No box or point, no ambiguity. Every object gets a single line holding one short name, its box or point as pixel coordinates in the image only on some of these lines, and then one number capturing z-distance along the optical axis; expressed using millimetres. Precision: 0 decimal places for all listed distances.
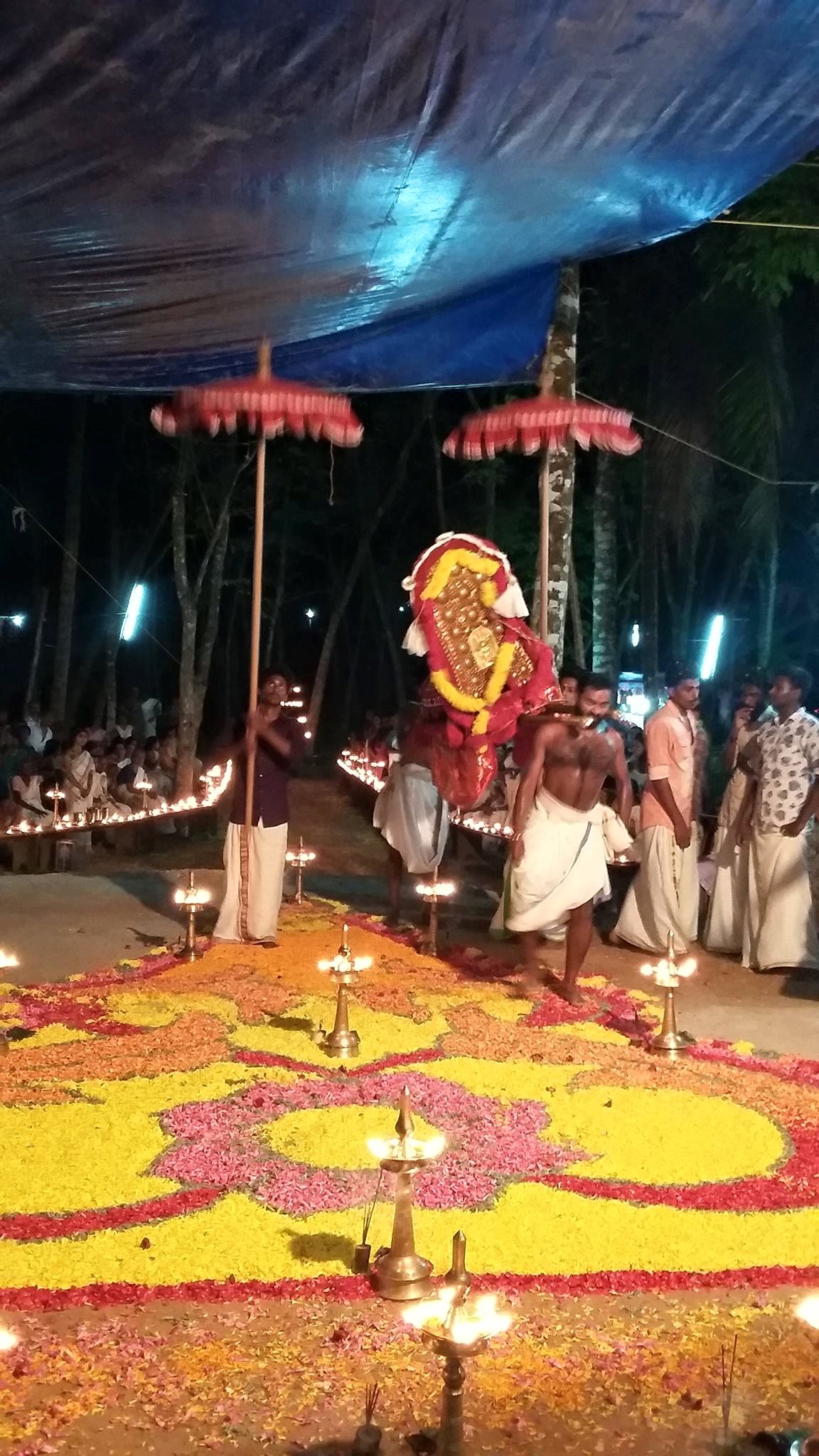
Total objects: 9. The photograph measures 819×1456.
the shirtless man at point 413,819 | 10203
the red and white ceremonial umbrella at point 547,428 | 7949
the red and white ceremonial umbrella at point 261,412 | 8039
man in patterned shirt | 9000
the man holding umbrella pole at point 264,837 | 9391
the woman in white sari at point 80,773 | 15172
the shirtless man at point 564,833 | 8195
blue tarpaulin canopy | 4867
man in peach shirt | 9266
